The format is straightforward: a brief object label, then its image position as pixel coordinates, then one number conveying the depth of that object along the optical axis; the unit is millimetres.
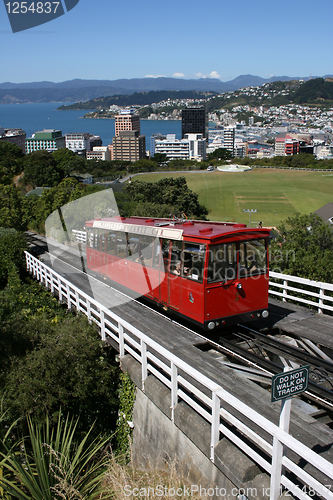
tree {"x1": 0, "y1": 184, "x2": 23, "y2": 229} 30088
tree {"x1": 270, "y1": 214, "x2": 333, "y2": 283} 15125
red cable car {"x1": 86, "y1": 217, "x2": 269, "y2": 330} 10359
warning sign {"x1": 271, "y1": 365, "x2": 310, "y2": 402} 4430
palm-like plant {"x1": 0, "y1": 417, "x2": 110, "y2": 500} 6156
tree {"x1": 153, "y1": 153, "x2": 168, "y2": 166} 189475
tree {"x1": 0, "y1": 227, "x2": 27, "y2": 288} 23022
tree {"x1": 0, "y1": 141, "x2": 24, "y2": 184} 74800
